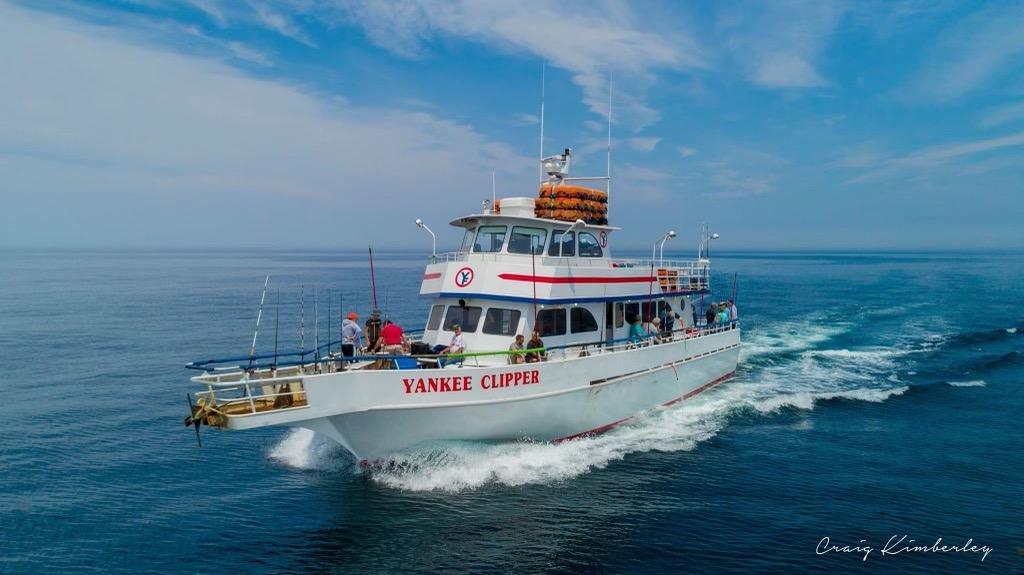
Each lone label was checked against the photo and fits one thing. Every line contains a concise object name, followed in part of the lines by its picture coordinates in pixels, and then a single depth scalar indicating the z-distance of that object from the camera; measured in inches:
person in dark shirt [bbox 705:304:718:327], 884.6
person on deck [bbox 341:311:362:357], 546.9
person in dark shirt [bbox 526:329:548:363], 551.2
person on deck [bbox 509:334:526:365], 544.9
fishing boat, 456.8
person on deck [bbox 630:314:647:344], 689.6
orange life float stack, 653.3
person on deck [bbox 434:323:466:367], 538.8
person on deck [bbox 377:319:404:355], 539.6
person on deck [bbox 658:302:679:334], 753.6
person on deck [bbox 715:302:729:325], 845.8
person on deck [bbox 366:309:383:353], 574.9
